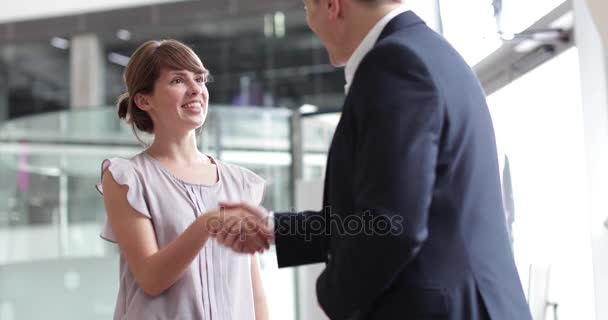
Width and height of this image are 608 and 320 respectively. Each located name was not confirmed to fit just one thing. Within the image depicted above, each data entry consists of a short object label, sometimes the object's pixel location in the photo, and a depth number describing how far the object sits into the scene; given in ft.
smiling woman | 6.24
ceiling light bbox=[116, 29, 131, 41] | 36.36
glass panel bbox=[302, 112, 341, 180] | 18.62
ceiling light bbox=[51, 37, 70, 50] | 37.51
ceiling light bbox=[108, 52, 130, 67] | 40.91
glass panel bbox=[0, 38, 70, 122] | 43.16
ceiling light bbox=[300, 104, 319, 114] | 18.84
